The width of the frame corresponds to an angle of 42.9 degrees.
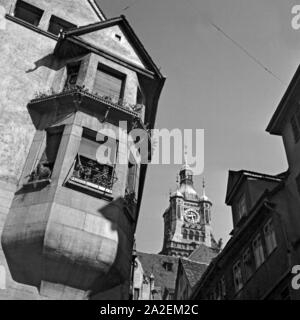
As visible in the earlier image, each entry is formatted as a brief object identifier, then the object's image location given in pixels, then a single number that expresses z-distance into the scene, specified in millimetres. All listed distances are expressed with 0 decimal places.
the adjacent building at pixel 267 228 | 17781
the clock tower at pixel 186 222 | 119125
